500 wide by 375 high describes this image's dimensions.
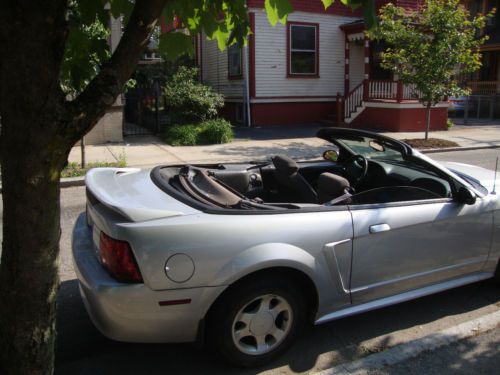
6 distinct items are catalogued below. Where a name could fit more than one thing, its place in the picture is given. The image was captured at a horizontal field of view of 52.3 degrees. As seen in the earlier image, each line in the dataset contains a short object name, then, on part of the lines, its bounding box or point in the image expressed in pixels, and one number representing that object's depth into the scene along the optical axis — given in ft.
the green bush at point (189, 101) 52.13
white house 57.88
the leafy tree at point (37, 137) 5.70
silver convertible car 8.97
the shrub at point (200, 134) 45.55
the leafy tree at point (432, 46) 42.63
